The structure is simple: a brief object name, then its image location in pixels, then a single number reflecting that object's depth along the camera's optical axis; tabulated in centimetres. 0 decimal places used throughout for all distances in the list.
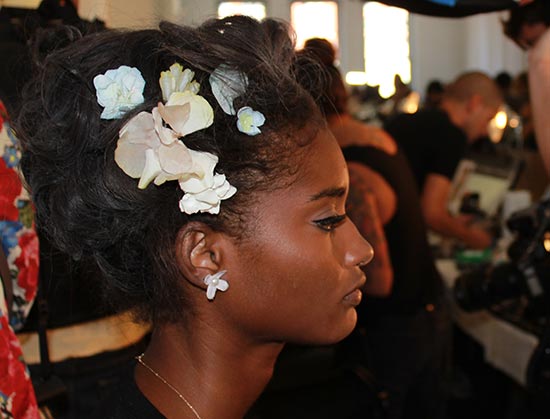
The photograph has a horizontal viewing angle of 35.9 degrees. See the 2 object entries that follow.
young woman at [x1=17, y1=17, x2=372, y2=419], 96
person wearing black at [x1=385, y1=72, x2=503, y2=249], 307
